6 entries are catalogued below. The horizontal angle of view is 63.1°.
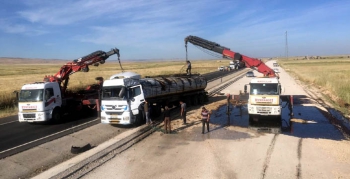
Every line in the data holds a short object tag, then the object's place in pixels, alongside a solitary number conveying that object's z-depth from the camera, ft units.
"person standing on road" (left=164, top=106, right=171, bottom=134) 54.08
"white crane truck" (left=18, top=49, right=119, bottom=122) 60.23
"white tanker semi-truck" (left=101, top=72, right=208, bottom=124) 56.85
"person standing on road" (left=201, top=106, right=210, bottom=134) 53.47
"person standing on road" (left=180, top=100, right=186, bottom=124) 60.37
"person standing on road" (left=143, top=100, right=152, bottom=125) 58.29
